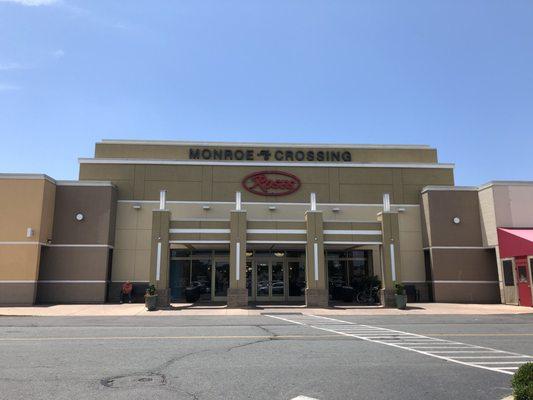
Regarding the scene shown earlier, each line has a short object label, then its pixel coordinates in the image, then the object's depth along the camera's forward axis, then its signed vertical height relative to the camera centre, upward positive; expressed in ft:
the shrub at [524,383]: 16.48 -3.24
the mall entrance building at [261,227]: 83.66 +11.75
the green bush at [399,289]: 79.77 +0.37
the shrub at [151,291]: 77.66 +0.19
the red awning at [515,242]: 80.28 +8.46
